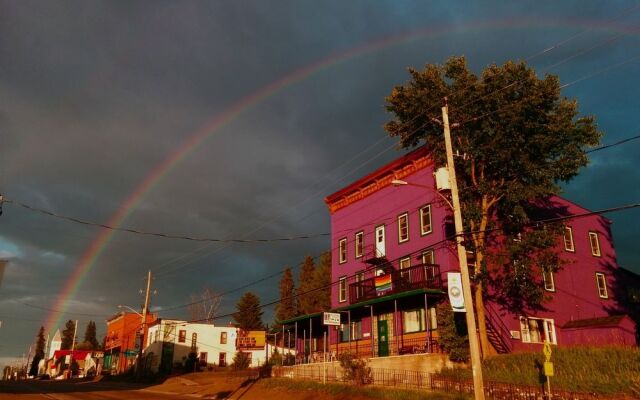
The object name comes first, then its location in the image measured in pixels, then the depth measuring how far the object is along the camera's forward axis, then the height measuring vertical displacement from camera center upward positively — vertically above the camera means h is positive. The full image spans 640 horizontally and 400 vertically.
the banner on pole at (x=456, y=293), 17.05 +2.25
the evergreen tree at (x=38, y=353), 146.88 +4.04
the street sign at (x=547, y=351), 18.42 +0.49
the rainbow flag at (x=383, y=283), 33.74 +5.11
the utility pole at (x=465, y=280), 15.65 +2.64
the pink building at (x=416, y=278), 31.50 +5.61
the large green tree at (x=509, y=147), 29.05 +11.76
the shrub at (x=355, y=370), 27.94 -0.22
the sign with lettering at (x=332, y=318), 28.58 +2.49
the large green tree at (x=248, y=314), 83.26 +7.93
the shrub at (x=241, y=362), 53.17 +0.38
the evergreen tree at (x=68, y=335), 161.00 +9.27
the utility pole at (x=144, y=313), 49.59 +4.84
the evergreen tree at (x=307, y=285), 79.94 +12.07
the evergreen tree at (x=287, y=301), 82.81 +10.01
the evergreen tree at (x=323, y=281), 77.81 +12.14
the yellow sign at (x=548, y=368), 18.19 -0.09
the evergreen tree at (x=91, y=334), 156.88 +9.30
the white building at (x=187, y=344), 67.38 +2.73
